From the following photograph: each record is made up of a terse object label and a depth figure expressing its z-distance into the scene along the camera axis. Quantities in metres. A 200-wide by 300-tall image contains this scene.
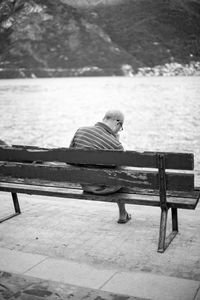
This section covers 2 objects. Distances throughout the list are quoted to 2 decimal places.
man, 5.00
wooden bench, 4.39
